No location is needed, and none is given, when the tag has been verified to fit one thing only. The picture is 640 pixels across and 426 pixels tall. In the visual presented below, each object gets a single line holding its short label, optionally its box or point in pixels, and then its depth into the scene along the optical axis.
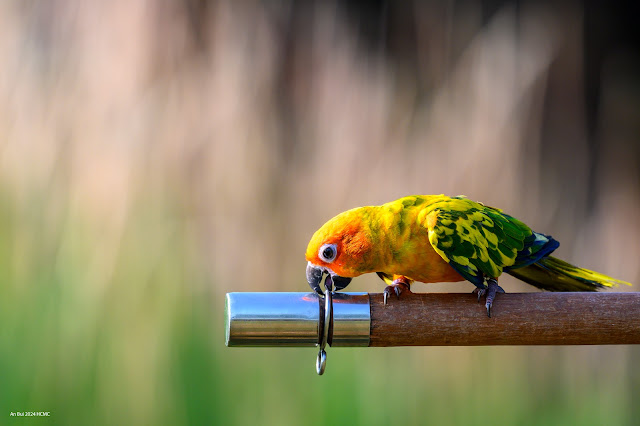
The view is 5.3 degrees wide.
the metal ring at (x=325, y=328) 4.31
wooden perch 4.34
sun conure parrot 4.39
